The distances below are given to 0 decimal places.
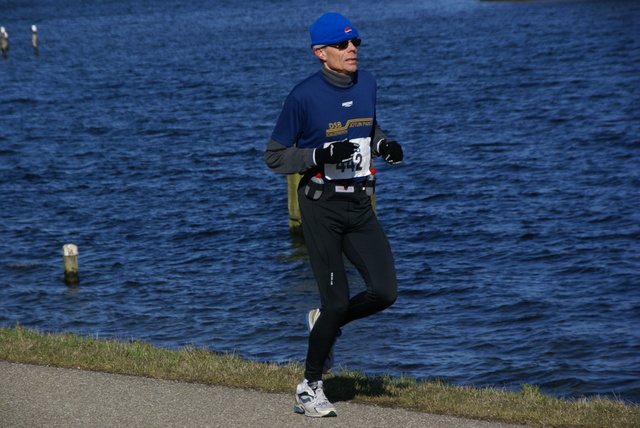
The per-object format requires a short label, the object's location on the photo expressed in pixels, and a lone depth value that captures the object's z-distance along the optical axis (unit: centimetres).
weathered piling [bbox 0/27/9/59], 6069
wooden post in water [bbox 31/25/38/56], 6003
